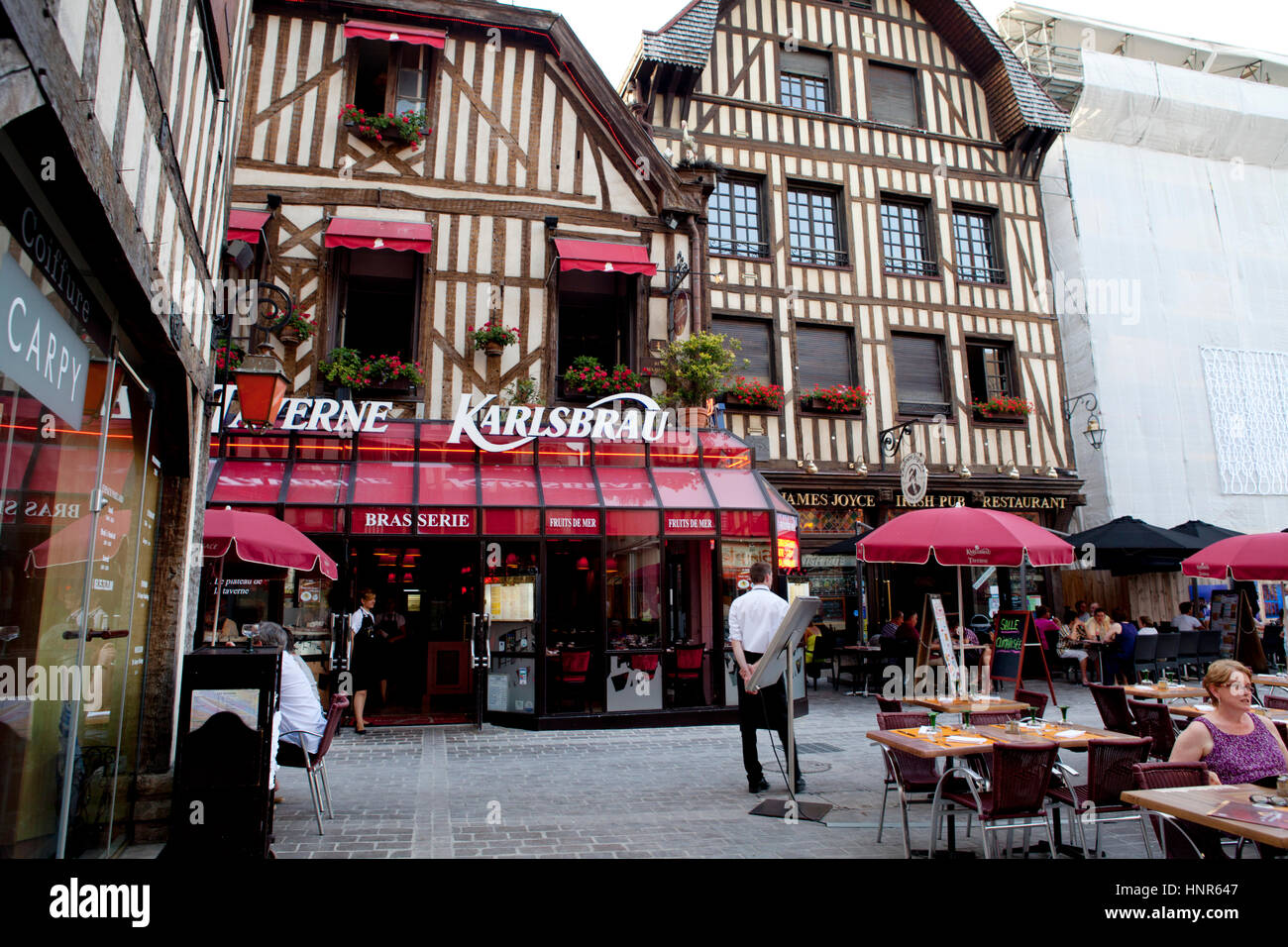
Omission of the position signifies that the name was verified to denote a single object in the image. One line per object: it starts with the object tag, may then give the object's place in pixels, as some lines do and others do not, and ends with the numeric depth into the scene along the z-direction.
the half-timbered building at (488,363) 9.81
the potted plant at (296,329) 10.45
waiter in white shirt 6.12
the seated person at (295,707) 5.41
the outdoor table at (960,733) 4.27
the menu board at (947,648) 6.48
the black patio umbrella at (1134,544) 12.19
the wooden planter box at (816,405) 13.93
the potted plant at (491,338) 10.88
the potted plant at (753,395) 13.23
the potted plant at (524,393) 10.93
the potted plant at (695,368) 11.28
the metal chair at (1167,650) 11.46
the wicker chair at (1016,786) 4.00
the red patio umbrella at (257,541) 6.83
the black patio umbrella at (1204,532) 12.51
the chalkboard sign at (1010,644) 9.28
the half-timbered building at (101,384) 2.52
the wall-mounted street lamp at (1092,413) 14.18
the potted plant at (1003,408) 14.69
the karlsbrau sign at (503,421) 9.99
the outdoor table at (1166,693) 6.39
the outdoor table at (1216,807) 2.80
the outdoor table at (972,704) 5.63
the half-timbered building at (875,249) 13.95
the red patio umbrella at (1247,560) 7.36
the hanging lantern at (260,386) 6.58
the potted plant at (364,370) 10.49
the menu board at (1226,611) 14.15
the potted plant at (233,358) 7.96
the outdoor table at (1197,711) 5.24
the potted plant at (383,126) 11.23
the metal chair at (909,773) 4.75
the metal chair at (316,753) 5.24
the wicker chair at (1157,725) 5.18
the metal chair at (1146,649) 11.23
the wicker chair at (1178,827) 3.17
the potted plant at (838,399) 13.87
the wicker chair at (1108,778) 4.24
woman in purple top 3.92
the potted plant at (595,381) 11.31
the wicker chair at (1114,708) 5.73
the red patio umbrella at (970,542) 6.62
